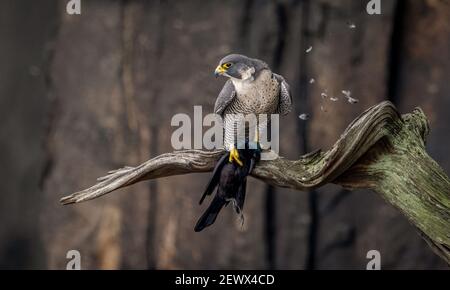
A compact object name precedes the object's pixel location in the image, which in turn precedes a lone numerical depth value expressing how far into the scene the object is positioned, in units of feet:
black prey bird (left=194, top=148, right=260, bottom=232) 15.76
